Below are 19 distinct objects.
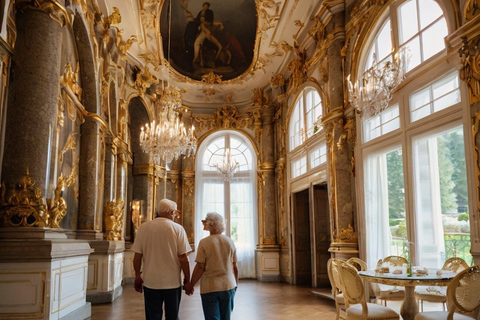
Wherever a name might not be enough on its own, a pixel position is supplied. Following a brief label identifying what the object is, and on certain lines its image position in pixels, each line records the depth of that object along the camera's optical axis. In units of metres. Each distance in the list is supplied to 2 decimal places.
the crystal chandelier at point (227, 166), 12.64
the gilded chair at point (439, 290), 5.23
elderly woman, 3.68
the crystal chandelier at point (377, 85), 5.54
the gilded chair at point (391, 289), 6.00
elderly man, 3.70
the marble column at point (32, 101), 4.88
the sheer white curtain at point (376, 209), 7.09
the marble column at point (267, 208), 12.66
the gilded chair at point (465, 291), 3.90
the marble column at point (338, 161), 7.88
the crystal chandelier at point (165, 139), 9.07
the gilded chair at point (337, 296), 5.58
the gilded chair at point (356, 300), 4.51
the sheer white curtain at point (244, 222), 13.35
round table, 4.48
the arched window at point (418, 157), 5.45
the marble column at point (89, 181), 7.94
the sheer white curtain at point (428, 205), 5.82
